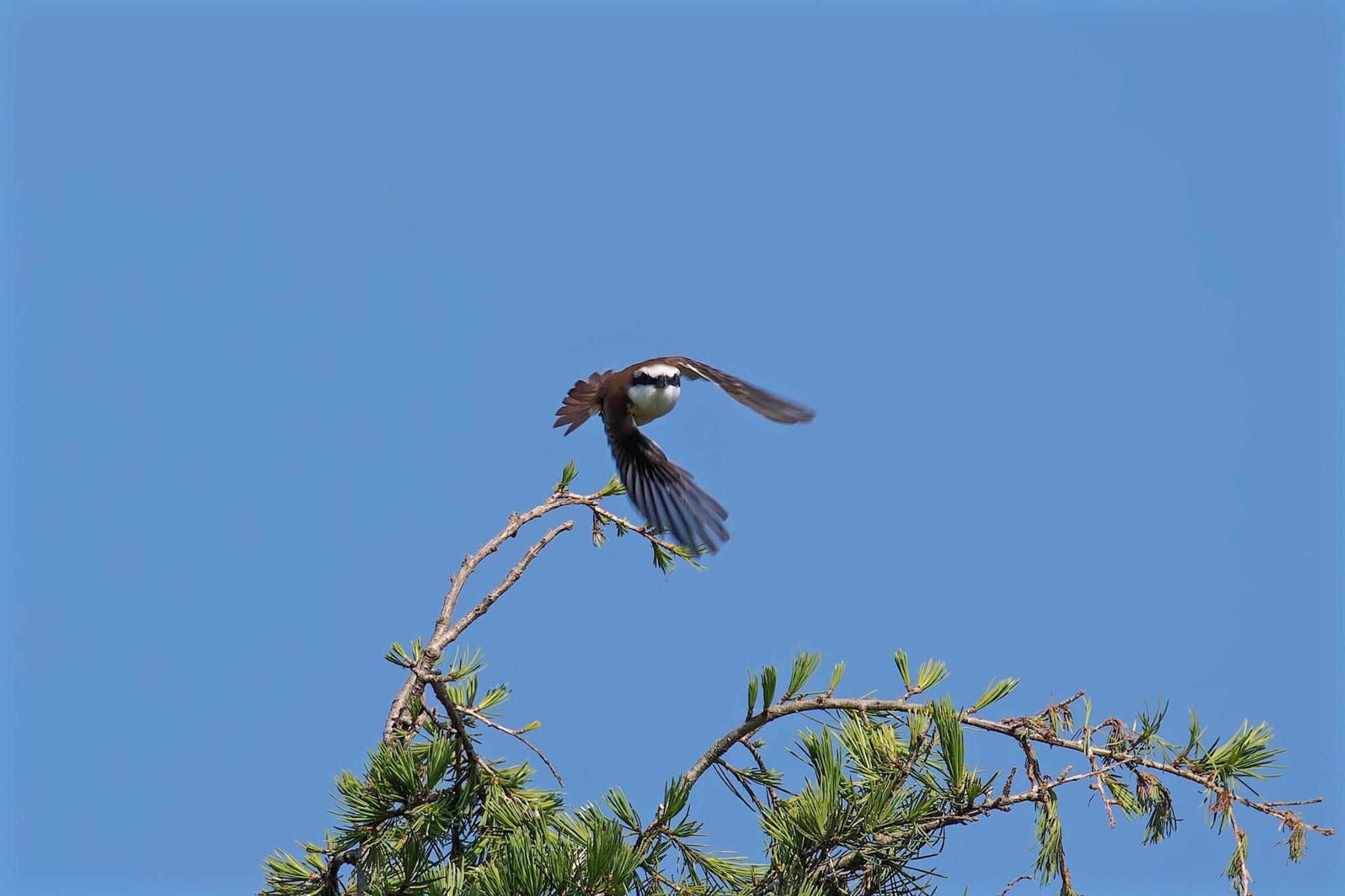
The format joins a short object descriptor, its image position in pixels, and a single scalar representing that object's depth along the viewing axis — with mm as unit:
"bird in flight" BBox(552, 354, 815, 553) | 6699
